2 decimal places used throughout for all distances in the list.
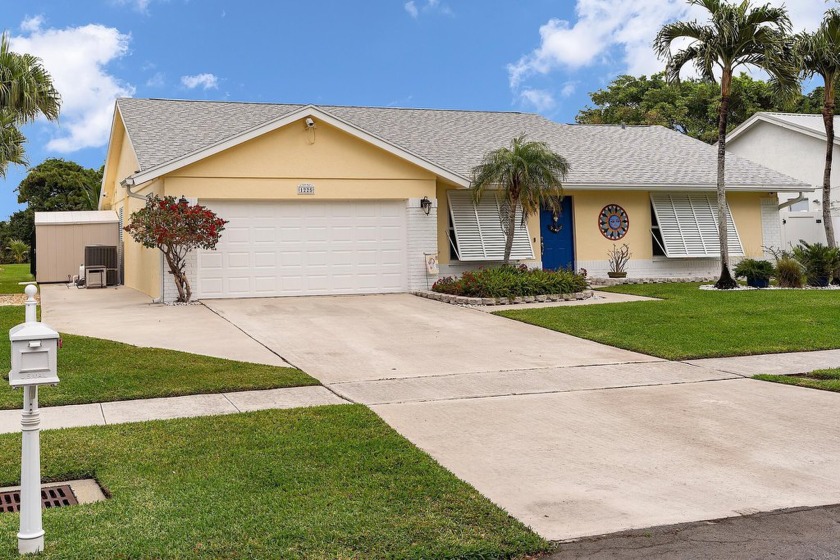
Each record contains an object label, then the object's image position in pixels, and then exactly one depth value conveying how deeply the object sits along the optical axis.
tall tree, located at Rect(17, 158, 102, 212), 47.38
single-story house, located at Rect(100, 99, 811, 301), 17.05
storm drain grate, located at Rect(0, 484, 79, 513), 4.79
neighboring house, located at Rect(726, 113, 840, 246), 24.56
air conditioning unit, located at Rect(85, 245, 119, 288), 22.80
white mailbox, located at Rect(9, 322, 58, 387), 3.76
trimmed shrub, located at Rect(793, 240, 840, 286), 17.80
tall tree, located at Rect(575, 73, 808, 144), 40.50
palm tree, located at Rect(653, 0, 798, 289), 16.16
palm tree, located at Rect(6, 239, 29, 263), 45.32
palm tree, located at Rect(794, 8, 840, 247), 17.78
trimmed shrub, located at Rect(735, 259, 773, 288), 18.03
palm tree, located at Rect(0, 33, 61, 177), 18.12
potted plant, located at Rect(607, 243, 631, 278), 21.00
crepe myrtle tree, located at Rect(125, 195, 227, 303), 14.99
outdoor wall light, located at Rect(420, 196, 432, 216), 18.23
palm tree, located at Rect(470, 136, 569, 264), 17.00
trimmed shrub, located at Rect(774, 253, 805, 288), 17.89
